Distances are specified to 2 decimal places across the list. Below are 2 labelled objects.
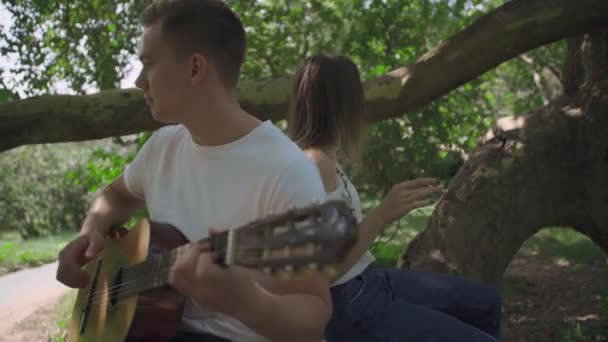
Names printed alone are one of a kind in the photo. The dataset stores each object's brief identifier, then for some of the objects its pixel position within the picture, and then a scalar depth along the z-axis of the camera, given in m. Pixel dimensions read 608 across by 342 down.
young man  1.99
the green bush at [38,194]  13.54
